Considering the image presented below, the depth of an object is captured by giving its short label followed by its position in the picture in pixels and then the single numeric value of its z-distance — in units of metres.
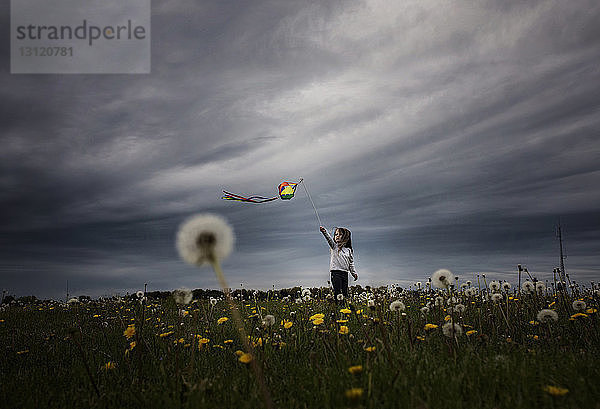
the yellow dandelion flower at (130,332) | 4.59
